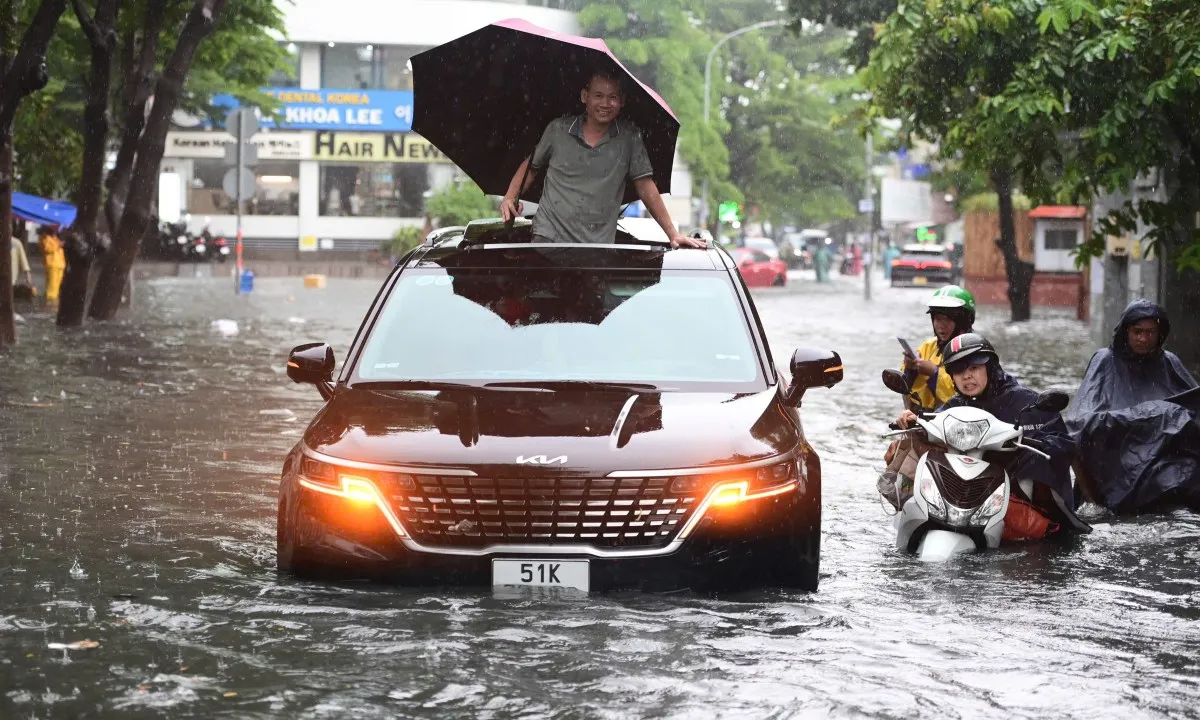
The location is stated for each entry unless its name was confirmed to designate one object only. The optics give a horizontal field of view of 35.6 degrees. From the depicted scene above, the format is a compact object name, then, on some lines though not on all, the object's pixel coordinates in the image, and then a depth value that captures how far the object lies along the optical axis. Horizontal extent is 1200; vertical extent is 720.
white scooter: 7.80
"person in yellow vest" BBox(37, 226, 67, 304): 34.53
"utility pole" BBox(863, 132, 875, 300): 48.49
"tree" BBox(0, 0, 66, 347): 19.22
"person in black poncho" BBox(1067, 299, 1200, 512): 9.65
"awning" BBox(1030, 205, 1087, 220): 38.62
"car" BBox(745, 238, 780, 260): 68.36
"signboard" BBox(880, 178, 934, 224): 59.66
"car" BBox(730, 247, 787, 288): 57.91
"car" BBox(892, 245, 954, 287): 60.53
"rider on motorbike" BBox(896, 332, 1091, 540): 8.29
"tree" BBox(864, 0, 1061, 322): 16.16
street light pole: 59.97
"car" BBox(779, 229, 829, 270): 89.06
